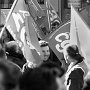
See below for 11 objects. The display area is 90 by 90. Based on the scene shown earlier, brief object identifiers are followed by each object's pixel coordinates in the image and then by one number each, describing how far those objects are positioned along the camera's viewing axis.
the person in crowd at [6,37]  10.33
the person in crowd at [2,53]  5.34
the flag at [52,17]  12.57
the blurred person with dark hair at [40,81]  2.97
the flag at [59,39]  8.12
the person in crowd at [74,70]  5.98
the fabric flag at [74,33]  7.28
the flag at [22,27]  7.42
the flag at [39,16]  12.04
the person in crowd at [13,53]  6.49
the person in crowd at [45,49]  8.42
